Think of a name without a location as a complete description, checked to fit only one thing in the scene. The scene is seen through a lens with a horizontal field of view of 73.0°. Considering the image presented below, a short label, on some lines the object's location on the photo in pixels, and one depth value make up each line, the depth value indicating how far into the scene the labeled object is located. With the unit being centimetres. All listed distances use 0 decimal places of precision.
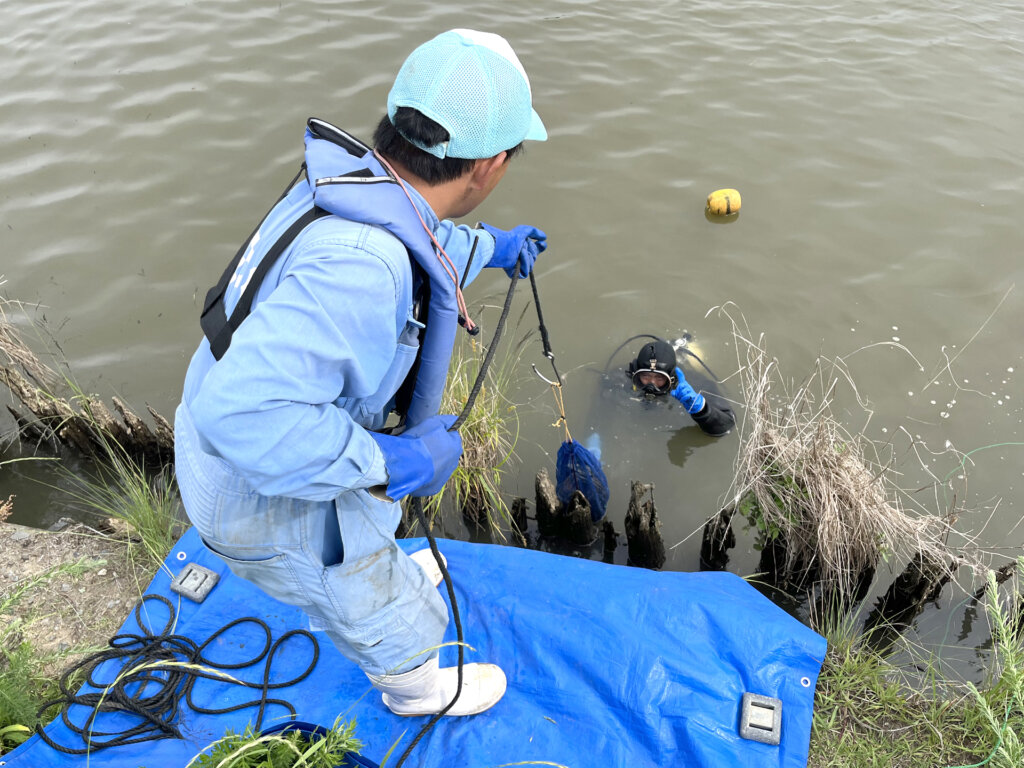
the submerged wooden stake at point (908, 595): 321
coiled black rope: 250
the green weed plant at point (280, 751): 190
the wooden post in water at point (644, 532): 346
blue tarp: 250
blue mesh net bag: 370
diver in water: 429
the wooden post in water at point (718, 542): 358
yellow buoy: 568
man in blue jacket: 146
